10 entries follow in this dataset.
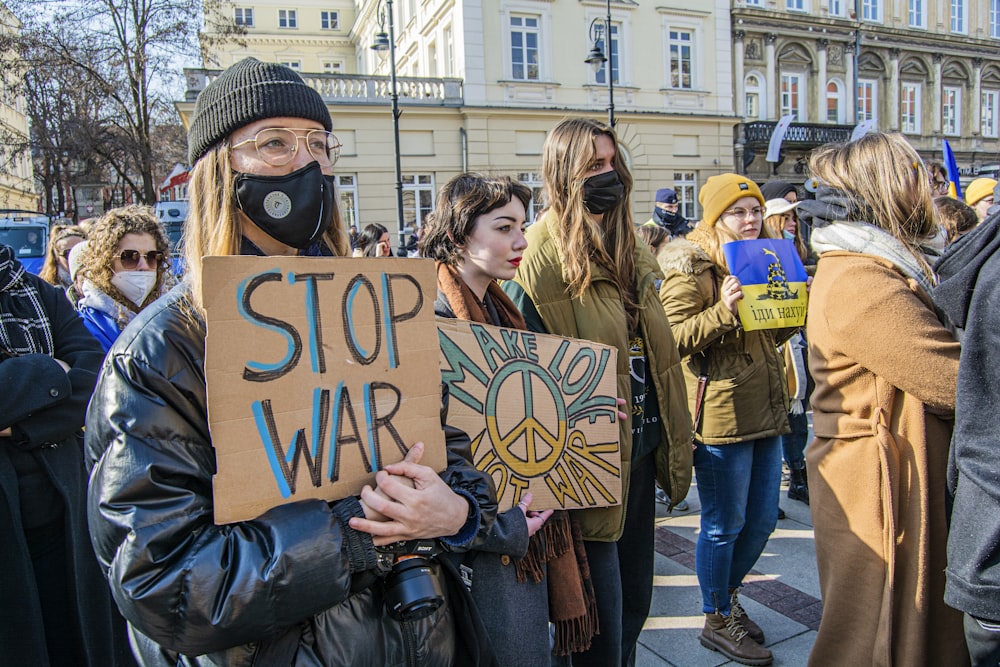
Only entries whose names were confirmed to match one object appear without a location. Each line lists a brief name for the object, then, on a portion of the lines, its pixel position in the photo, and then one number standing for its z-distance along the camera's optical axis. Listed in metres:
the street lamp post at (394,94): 17.09
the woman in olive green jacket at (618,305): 2.52
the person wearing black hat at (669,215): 7.30
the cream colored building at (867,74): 26.12
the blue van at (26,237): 14.49
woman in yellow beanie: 3.04
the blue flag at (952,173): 4.72
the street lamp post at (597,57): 17.08
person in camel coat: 2.10
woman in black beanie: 1.16
